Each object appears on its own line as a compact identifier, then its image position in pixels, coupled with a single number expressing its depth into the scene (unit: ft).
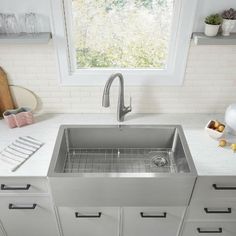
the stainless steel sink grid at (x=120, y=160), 5.55
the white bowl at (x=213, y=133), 5.28
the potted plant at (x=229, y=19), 4.76
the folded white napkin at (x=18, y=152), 4.72
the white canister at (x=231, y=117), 5.36
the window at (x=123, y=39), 5.13
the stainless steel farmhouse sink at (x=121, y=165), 4.50
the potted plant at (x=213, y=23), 4.79
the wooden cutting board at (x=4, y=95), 5.60
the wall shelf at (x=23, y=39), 4.75
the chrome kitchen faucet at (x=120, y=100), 5.00
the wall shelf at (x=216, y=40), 4.80
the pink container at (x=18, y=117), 5.56
